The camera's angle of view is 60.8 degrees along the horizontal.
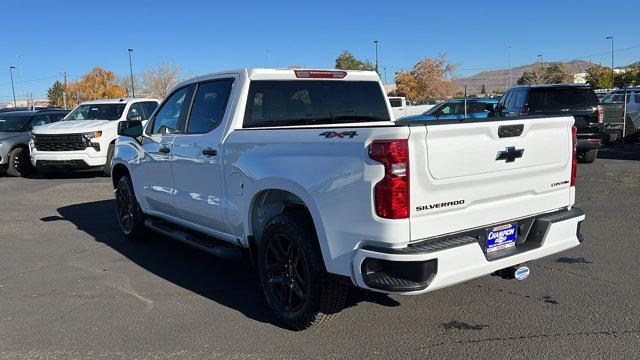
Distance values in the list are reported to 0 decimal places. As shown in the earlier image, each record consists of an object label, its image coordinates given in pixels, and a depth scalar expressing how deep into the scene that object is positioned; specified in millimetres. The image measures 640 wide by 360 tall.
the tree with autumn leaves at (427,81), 66125
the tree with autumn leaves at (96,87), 80938
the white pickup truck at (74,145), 12820
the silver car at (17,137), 14211
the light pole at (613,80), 66894
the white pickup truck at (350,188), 3258
